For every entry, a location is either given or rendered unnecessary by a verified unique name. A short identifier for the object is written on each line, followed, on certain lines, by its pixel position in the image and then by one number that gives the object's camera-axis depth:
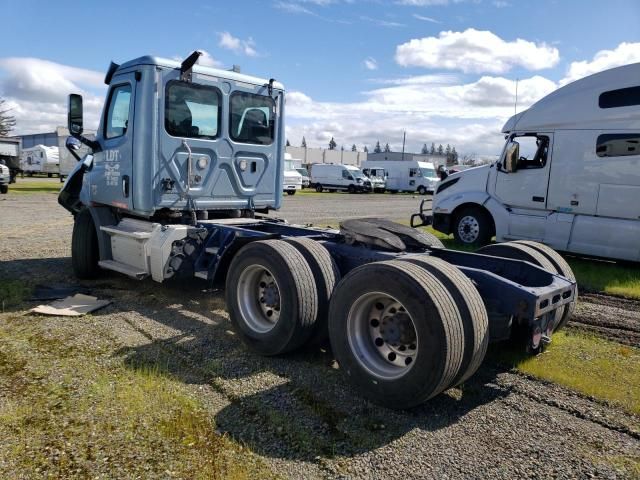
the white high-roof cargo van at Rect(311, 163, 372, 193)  39.66
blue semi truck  3.44
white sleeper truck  8.75
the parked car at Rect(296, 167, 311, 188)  39.62
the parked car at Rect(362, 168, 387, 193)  42.19
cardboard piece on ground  5.57
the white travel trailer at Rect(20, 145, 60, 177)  42.33
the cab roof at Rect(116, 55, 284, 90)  5.97
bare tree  59.16
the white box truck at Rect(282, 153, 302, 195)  31.71
